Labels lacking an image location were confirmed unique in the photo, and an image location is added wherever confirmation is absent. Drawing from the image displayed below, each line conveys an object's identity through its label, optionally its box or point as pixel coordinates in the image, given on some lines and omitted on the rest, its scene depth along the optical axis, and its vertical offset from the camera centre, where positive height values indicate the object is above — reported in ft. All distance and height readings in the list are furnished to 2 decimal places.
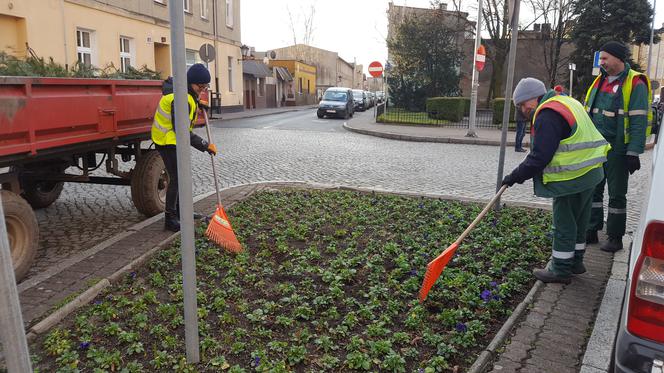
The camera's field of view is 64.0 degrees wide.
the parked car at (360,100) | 124.47 -1.68
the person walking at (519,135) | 45.88 -3.37
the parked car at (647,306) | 6.70 -2.65
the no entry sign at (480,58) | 58.75 +4.06
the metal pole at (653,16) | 95.08 +14.61
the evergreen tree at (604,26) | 93.40 +12.67
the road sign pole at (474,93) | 60.03 +0.15
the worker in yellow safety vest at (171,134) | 17.13 -1.45
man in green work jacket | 14.97 -0.64
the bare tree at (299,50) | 211.45 +16.64
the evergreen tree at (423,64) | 100.99 +5.76
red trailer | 13.03 -1.50
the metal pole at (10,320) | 5.60 -2.52
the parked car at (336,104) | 92.43 -1.99
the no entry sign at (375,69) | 80.23 +3.60
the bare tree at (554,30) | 108.78 +14.30
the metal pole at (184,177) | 8.24 -1.44
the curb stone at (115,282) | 9.86 -4.71
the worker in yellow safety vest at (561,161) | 12.47 -1.52
